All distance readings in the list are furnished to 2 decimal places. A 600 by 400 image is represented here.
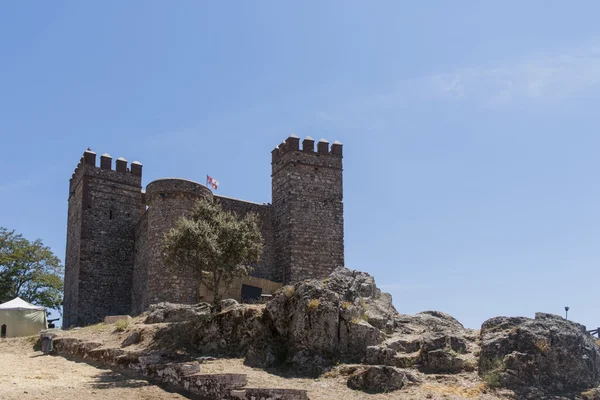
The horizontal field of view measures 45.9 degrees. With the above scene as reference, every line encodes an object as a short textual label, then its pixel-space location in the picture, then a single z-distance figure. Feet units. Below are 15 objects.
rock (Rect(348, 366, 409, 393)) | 56.34
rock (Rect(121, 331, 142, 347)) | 73.46
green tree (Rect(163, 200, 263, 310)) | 77.97
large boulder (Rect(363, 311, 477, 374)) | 60.90
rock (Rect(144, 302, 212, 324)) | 80.28
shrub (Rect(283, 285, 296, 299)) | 69.26
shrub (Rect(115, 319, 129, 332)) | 81.92
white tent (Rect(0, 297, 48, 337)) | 99.96
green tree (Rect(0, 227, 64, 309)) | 146.72
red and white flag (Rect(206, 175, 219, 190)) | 120.68
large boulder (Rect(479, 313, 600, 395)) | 57.93
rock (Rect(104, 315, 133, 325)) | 89.25
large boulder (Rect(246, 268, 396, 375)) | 65.00
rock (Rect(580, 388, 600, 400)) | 56.49
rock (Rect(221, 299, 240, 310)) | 77.07
